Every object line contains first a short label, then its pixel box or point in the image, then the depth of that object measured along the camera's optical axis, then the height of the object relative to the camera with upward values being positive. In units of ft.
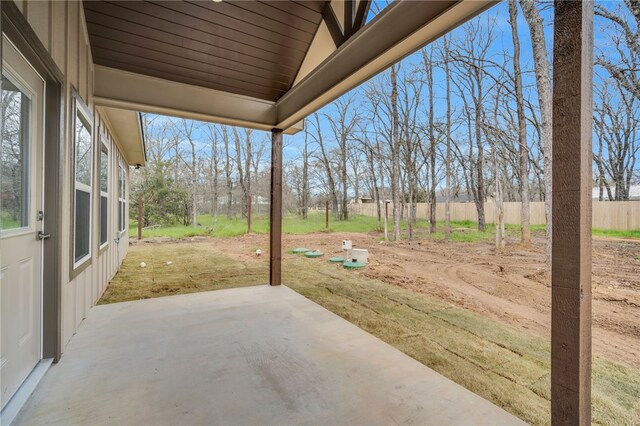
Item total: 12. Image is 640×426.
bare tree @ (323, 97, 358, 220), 46.57 +13.86
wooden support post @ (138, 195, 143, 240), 32.24 -1.60
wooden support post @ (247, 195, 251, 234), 37.50 -0.63
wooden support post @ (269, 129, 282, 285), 13.93 +0.19
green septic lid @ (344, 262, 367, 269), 19.27 -3.62
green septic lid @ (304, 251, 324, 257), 23.39 -3.45
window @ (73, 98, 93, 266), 8.38 +0.99
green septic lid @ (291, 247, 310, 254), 25.39 -3.45
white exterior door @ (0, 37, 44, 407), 5.21 -0.16
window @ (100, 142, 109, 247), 12.83 +0.97
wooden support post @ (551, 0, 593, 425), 3.65 -0.07
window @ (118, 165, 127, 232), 18.94 +0.88
